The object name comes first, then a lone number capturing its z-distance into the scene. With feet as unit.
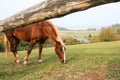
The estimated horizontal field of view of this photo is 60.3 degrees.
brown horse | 13.33
